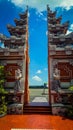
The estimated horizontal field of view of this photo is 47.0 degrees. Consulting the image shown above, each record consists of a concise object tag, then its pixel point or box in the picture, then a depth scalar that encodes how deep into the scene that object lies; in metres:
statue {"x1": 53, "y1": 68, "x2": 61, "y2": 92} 4.60
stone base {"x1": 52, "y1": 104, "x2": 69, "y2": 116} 4.14
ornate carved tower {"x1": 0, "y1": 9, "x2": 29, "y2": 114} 4.53
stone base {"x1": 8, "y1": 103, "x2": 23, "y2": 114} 4.26
